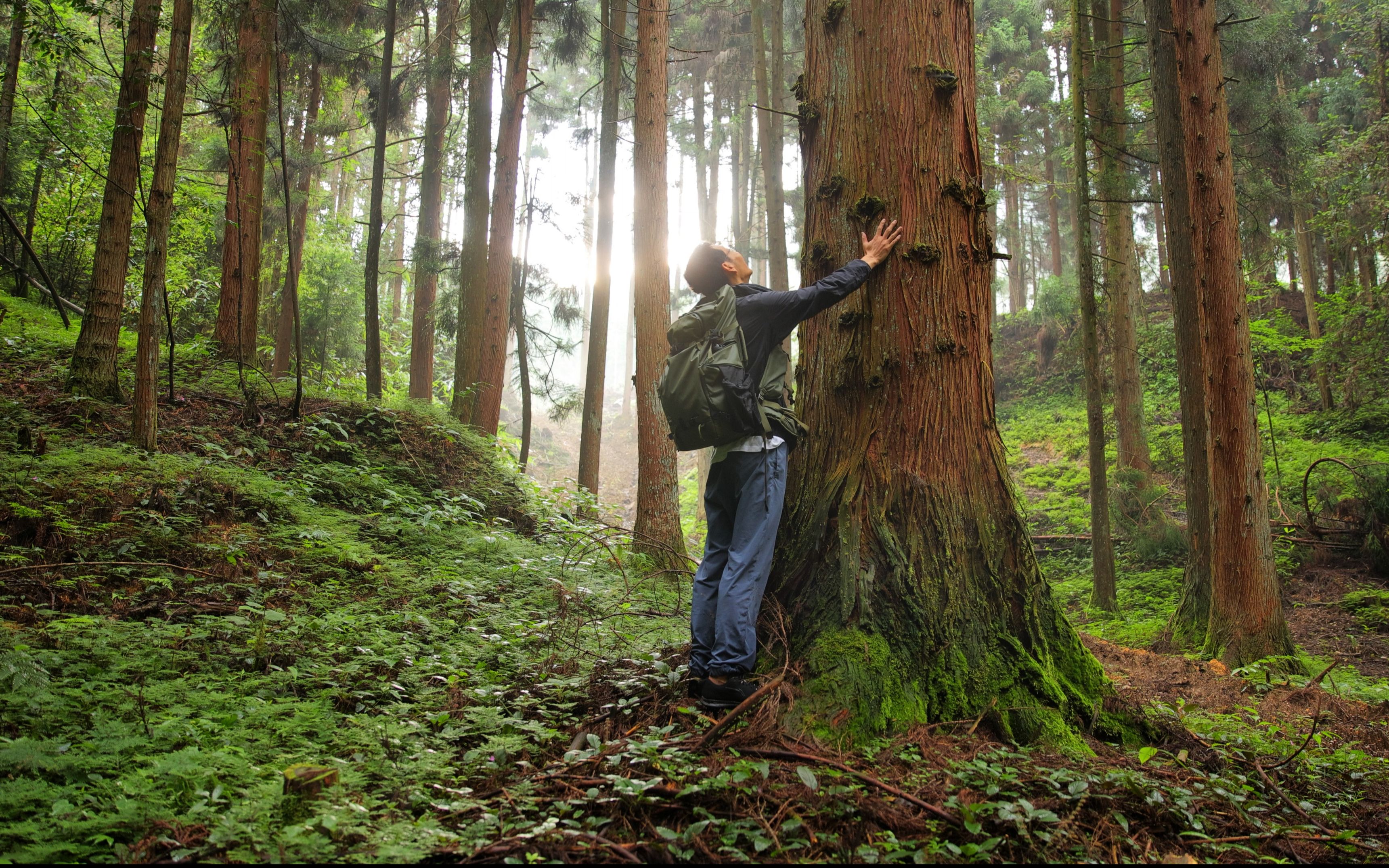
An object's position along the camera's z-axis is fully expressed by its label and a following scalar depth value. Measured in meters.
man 3.29
